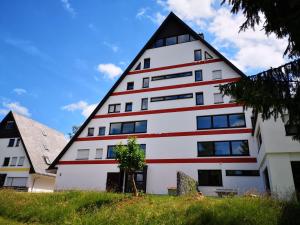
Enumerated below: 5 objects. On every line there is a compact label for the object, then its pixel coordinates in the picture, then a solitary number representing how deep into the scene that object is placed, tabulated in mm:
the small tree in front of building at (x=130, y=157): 14938
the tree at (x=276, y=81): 7035
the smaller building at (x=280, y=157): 13578
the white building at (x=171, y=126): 20188
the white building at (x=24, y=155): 30391
